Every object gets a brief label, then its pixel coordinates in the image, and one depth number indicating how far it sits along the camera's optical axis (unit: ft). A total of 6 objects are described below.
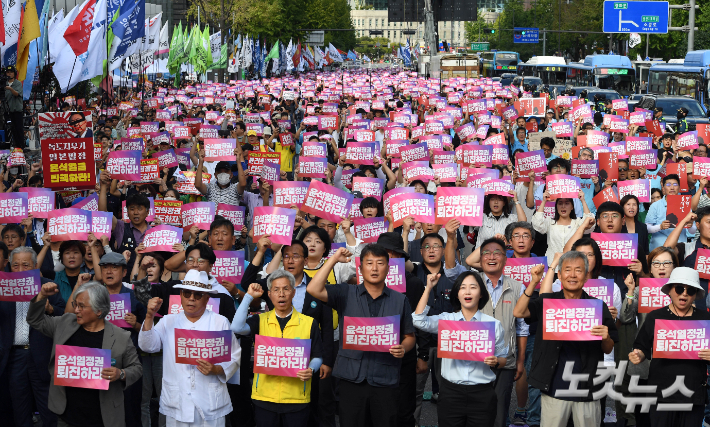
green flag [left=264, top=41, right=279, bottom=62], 171.32
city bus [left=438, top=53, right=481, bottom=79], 172.45
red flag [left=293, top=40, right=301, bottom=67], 194.31
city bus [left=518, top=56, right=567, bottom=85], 154.92
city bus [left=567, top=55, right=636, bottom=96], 122.02
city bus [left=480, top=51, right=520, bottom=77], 211.61
